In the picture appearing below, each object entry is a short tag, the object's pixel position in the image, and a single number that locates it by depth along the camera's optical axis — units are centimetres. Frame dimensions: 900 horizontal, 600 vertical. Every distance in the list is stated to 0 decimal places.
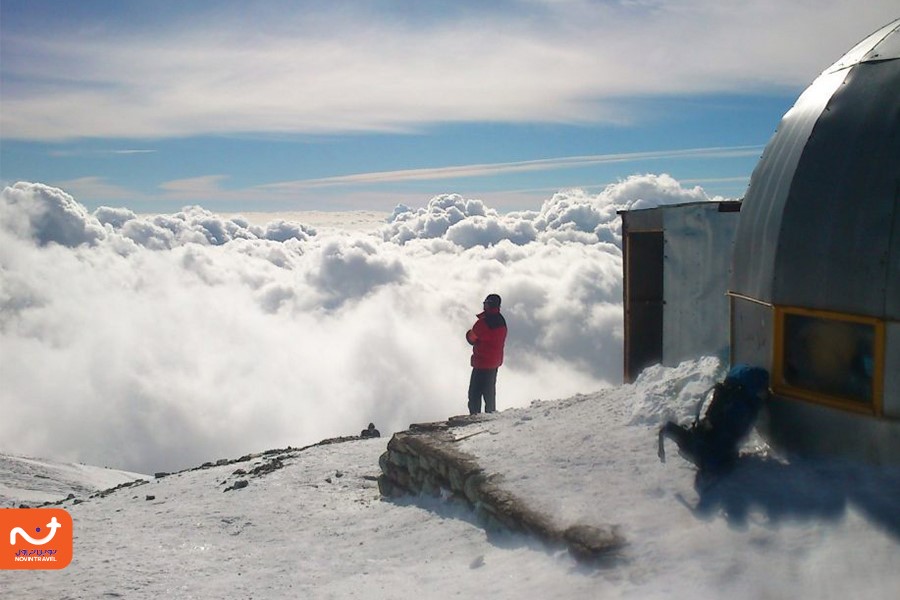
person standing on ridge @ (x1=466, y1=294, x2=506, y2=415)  1212
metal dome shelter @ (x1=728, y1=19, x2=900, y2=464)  592
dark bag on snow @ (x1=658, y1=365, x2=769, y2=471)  632
